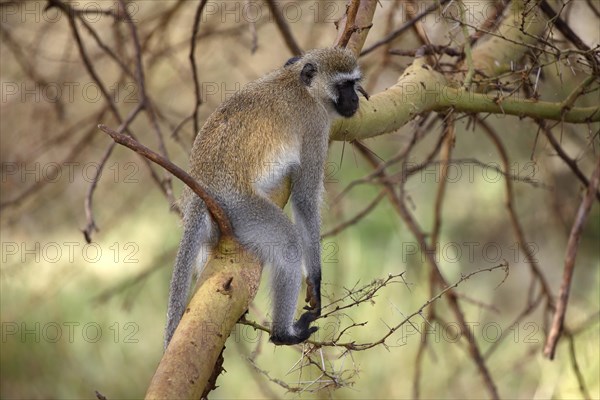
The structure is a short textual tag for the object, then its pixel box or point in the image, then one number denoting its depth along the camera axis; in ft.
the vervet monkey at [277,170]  24.75
